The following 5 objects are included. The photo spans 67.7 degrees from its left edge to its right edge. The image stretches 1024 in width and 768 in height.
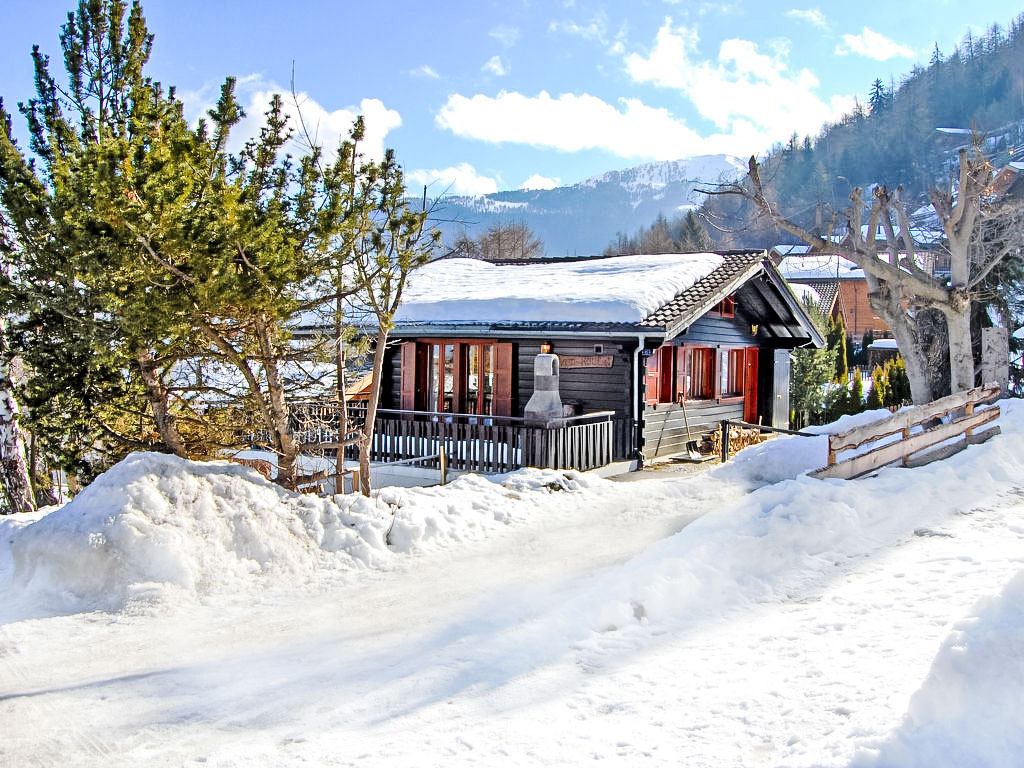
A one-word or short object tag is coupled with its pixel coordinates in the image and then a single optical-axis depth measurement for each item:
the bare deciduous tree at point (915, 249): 16.91
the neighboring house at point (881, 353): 43.31
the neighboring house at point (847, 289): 57.19
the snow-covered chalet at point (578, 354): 14.04
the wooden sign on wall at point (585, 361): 15.08
